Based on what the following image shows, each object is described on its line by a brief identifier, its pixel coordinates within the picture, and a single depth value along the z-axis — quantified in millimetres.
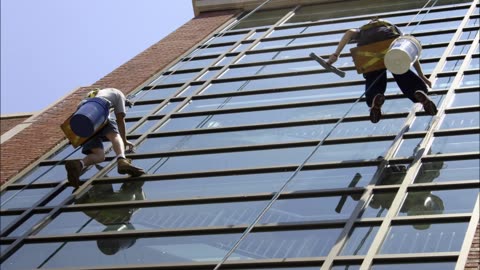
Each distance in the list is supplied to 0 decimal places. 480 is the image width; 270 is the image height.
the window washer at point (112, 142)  13086
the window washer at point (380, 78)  12641
